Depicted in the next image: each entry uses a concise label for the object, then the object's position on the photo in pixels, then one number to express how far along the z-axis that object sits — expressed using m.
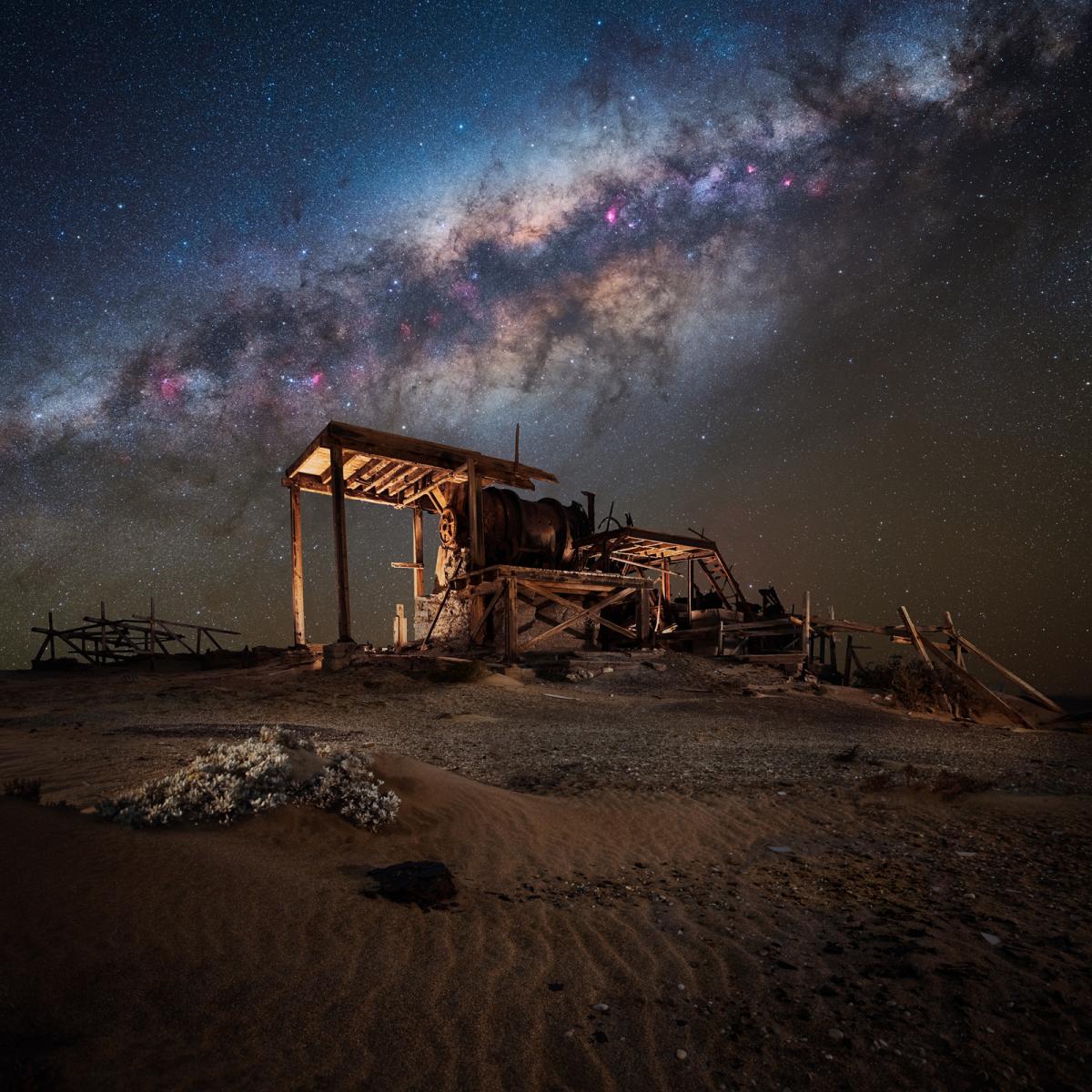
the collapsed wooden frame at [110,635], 26.92
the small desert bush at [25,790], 3.76
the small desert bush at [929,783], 5.66
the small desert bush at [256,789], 3.79
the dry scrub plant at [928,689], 15.43
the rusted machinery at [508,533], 20.58
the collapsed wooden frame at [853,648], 15.38
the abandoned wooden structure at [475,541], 16.84
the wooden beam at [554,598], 17.95
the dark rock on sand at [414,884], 3.26
